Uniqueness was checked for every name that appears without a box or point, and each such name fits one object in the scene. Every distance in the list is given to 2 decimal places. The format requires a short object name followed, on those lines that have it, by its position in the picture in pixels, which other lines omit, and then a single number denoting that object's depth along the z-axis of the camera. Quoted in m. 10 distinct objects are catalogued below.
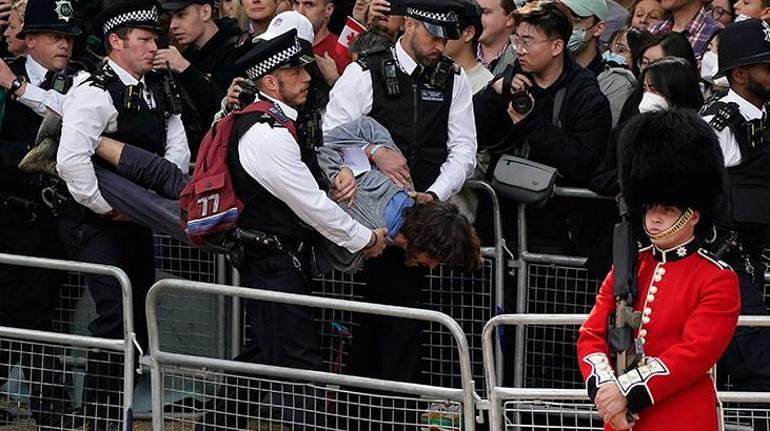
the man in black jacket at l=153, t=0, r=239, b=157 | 17.37
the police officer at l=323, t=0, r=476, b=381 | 15.59
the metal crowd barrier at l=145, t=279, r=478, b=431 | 12.80
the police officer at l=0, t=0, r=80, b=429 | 16.83
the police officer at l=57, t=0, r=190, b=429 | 15.28
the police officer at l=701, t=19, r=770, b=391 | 14.67
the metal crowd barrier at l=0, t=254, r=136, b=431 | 14.16
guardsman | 11.32
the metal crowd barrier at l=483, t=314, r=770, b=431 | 12.36
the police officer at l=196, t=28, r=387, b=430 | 14.16
